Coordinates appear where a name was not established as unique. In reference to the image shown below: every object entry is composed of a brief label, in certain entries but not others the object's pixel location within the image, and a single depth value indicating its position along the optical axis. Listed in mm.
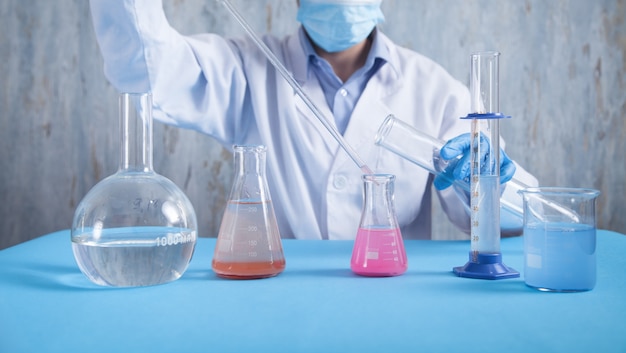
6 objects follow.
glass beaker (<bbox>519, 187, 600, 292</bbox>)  763
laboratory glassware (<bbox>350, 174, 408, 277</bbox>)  869
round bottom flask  770
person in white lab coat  1490
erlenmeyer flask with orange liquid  844
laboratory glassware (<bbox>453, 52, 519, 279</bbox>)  875
